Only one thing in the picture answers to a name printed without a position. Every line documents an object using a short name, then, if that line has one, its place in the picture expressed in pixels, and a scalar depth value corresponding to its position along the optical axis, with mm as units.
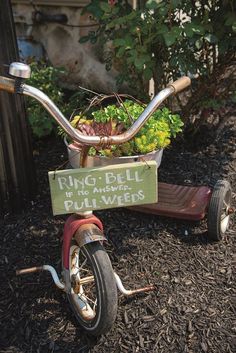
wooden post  2662
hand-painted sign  1865
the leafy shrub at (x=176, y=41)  2920
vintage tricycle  1715
